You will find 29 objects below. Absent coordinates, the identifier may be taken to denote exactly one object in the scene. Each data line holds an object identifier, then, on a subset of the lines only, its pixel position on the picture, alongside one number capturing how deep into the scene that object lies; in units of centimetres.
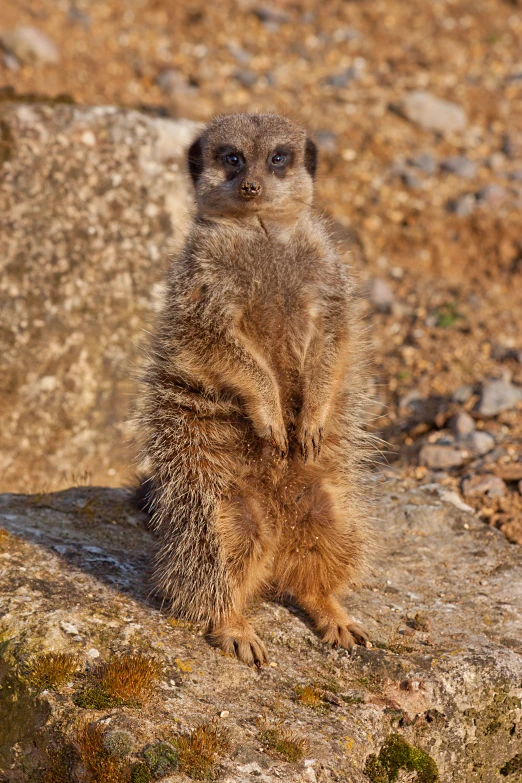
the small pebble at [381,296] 1706
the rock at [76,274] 1373
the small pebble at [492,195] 1844
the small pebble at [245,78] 2111
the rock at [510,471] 1153
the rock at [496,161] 1953
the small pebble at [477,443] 1235
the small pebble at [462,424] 1295
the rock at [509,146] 1987
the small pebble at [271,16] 2259
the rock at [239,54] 2159
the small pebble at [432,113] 2031
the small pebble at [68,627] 782
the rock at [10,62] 1969
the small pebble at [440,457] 1223
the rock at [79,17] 2159
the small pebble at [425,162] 1934
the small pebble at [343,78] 2111
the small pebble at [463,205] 1833
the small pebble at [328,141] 1945
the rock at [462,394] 1391
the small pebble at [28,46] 2000
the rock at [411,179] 1897
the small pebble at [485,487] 1134
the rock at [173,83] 2064
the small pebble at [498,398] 1333
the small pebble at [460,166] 1925
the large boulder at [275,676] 695
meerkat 837
